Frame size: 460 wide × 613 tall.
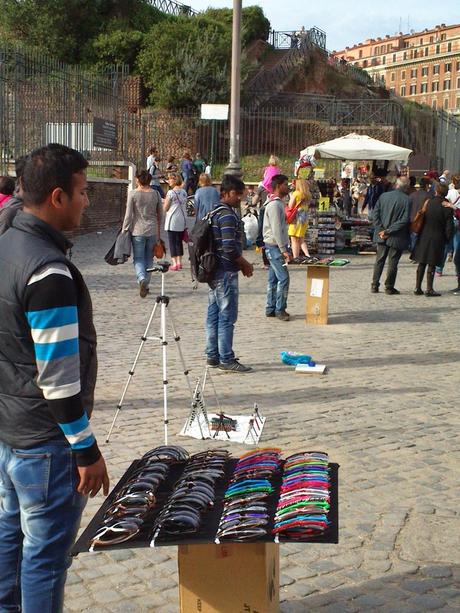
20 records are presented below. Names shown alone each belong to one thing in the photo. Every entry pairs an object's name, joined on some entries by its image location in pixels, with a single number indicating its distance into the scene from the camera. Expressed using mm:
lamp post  18172
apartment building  130875
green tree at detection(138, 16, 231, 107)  37719
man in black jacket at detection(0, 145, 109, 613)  2867
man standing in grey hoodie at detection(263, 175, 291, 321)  11359
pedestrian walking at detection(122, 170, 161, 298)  12617
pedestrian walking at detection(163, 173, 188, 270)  16344
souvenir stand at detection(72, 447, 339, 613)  3193
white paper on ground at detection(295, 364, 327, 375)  8922
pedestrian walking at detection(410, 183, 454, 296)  14812
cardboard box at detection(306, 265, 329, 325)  11836
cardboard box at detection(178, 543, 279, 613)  3324
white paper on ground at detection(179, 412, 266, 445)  6527
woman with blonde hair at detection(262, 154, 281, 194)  18616
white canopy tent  20797
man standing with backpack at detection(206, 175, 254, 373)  8555
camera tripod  6384
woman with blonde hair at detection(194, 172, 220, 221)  15031
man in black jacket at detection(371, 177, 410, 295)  14484
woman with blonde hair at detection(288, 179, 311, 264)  16734
